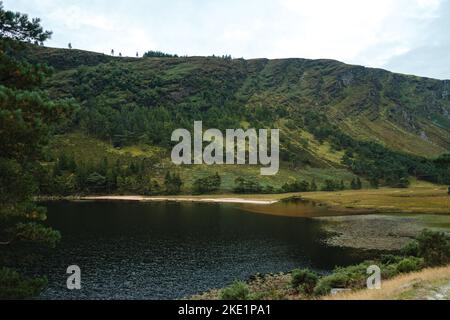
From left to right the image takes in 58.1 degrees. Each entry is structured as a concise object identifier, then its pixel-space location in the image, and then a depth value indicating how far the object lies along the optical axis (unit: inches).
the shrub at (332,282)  1660.9
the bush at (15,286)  941.2
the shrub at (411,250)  2307.7
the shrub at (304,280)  1809.8
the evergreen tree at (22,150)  935.7
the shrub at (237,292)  1517.0
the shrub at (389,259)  2215.8
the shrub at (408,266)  1872.5
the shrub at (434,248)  1907.0
